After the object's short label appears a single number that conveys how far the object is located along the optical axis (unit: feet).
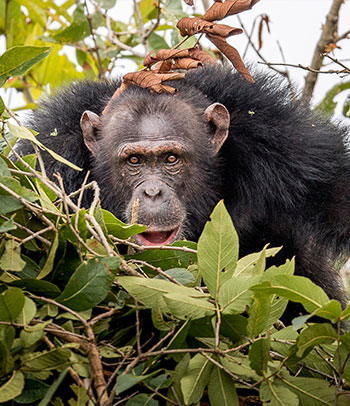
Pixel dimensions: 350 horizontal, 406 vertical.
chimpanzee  27.02
